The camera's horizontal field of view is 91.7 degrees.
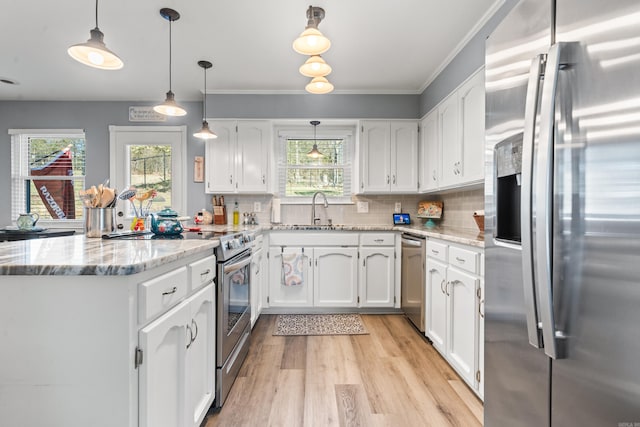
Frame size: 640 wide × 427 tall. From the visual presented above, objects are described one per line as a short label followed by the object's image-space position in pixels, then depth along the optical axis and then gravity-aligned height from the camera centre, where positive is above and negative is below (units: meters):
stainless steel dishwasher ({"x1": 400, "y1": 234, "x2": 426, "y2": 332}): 2.68 -0.61
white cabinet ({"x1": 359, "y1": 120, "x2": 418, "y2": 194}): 3.56 +0.65
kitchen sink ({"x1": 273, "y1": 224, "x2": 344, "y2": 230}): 3.23 -0.15
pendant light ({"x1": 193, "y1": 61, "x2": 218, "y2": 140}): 2.93 +0.78
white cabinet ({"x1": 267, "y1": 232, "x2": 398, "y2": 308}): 3.24 -0.59
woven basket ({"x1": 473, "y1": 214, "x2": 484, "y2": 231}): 2.34 -0.06
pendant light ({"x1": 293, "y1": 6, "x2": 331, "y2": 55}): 1.74 +0.97
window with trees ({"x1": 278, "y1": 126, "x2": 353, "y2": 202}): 3.96 +0.61
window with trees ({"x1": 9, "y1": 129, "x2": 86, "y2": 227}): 4.08 +0.48
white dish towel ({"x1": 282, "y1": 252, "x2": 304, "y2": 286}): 3.20 -0.59
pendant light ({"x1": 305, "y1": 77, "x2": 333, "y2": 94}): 2.27 +0.93
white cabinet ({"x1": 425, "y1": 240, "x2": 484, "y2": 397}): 1.79 -0.63
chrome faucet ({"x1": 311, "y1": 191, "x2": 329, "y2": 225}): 3.72 +0.05
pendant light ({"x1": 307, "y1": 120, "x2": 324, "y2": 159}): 3.91 +0.77
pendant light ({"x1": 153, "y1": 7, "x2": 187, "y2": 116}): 2.26 +0.81
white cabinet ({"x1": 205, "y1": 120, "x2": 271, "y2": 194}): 3.58 +0.65
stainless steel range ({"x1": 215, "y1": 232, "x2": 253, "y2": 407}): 1.69 -0.60
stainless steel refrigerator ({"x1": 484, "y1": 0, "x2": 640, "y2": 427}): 0.62 -0.01
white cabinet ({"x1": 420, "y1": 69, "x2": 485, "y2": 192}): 2.28 +0.64
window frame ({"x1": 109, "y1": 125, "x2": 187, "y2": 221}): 4.00 +0.82
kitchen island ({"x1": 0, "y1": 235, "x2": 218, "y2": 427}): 0.90 -0.38
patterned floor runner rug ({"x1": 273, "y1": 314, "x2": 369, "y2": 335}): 2.80 -1.08
